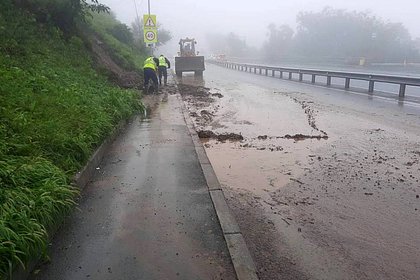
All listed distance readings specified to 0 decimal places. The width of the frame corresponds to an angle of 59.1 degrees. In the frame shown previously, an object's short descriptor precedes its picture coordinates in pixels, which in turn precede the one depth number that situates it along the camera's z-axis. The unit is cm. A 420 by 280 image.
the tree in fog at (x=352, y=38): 4369
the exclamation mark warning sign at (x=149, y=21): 2248
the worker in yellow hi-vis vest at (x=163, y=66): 2000
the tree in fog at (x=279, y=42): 8806
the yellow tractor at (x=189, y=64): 3114
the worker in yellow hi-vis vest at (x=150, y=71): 1607
